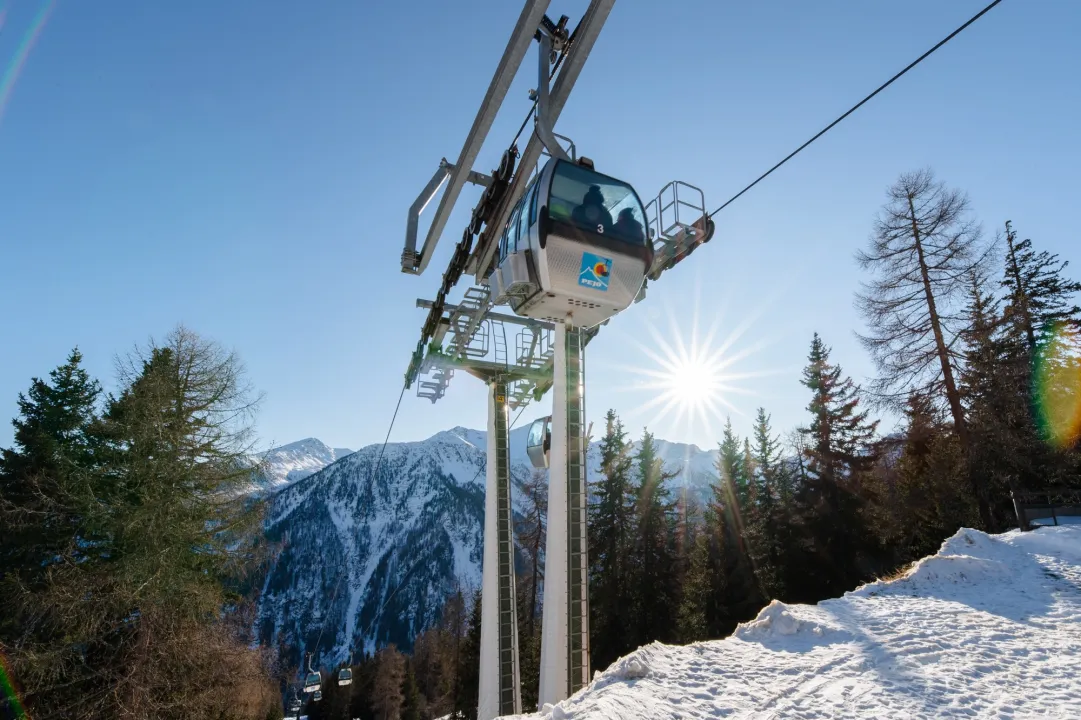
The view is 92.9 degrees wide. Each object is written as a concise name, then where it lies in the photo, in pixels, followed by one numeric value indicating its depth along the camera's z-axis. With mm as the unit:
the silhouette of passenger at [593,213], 6141
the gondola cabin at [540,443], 10586
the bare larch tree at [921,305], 15422
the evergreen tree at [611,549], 26203
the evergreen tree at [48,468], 12367
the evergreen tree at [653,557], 26297
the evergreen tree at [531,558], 28934
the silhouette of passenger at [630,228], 6344
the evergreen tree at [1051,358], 16406
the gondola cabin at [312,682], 20391
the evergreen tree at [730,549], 24531
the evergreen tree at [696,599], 22406
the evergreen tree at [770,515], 22828
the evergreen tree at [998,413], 14836
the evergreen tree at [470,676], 28577
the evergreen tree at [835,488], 22109
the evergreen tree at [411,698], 45597
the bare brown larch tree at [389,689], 43875
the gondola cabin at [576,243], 6047
